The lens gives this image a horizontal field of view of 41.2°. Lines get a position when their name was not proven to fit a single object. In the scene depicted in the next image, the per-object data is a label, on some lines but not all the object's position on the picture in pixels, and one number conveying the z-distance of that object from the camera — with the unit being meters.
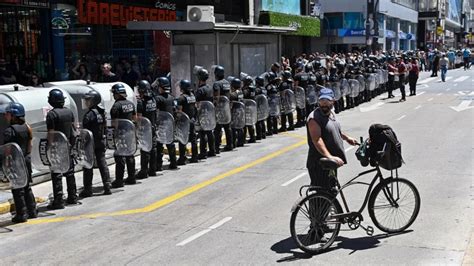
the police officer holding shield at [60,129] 9.53
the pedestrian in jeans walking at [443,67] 36.99
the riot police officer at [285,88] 17.58
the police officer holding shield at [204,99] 13.34
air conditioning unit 17.59
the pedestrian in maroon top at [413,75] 26.61
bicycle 6.91
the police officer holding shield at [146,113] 11.57
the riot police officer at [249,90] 15.41
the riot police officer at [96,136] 10.28
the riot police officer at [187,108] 12.80
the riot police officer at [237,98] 14.76
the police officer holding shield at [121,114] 10.73
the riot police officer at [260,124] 16.29
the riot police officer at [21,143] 8.79
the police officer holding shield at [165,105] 12.08
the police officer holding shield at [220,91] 13.95
